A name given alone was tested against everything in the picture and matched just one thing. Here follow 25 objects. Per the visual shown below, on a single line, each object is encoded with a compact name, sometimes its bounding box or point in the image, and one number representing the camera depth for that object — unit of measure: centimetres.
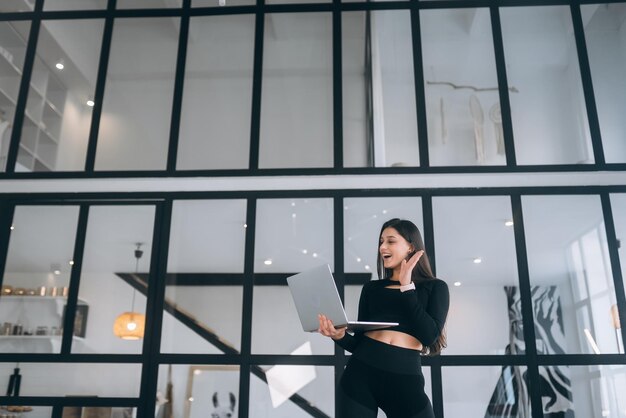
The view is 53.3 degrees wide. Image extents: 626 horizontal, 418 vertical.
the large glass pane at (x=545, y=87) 368
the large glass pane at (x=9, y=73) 393
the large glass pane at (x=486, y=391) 324
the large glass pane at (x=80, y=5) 418
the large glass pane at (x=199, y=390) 335
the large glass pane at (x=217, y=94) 381
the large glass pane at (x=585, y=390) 321
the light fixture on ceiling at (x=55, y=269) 364
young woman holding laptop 223
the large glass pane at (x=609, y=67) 369
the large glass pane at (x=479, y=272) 335
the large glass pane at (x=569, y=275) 333
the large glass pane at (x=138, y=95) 384
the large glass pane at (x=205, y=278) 347
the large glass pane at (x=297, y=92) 378
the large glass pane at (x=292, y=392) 332
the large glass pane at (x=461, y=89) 370
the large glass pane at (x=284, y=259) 342
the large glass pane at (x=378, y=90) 372
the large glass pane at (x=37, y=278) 356
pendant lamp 351
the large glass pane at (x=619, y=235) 334
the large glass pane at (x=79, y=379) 344
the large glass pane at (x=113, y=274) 351
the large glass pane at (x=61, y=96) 386
